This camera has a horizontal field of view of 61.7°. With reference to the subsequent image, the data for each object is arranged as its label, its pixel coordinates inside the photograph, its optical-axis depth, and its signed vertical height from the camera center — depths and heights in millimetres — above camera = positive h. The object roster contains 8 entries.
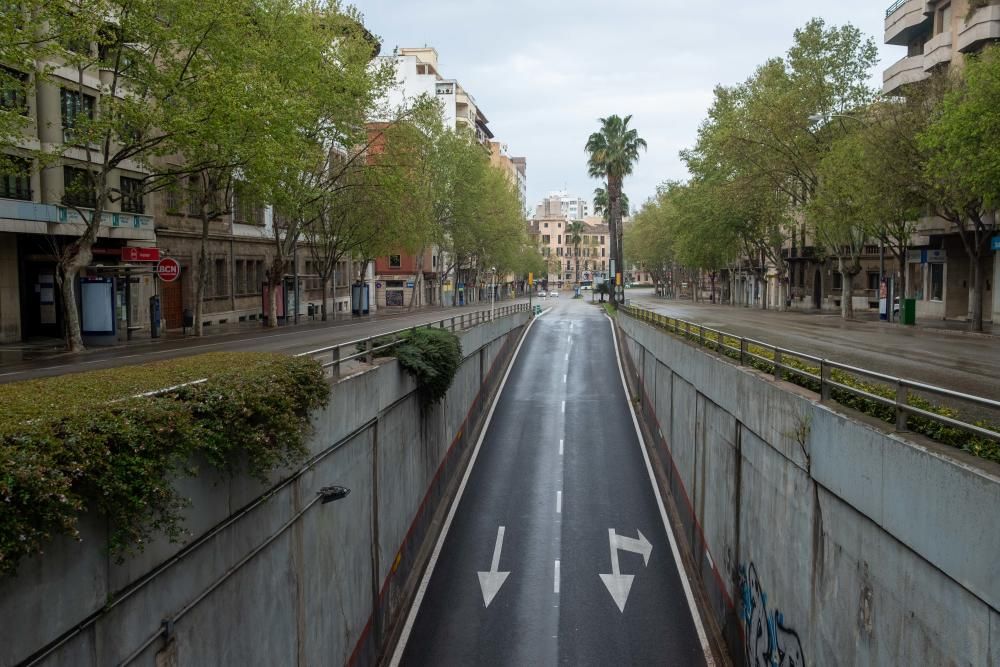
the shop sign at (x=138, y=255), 33906 +1115
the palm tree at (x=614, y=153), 78688 +11366
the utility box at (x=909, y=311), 42281 -2102
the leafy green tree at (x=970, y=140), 27766 +4456
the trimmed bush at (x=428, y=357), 19344 -1926
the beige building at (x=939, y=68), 40656 +11008
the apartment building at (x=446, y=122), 98312 +22489
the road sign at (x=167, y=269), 32938 +507
